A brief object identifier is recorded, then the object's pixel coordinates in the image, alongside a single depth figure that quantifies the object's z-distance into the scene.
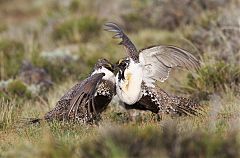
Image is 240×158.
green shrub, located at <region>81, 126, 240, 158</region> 10.13
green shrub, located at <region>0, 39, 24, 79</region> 28.73
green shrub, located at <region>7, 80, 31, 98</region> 24.16
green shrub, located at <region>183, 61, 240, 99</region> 21.55
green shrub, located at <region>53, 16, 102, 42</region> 37.03
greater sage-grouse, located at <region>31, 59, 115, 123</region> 15.33
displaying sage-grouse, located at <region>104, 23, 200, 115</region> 16.17
